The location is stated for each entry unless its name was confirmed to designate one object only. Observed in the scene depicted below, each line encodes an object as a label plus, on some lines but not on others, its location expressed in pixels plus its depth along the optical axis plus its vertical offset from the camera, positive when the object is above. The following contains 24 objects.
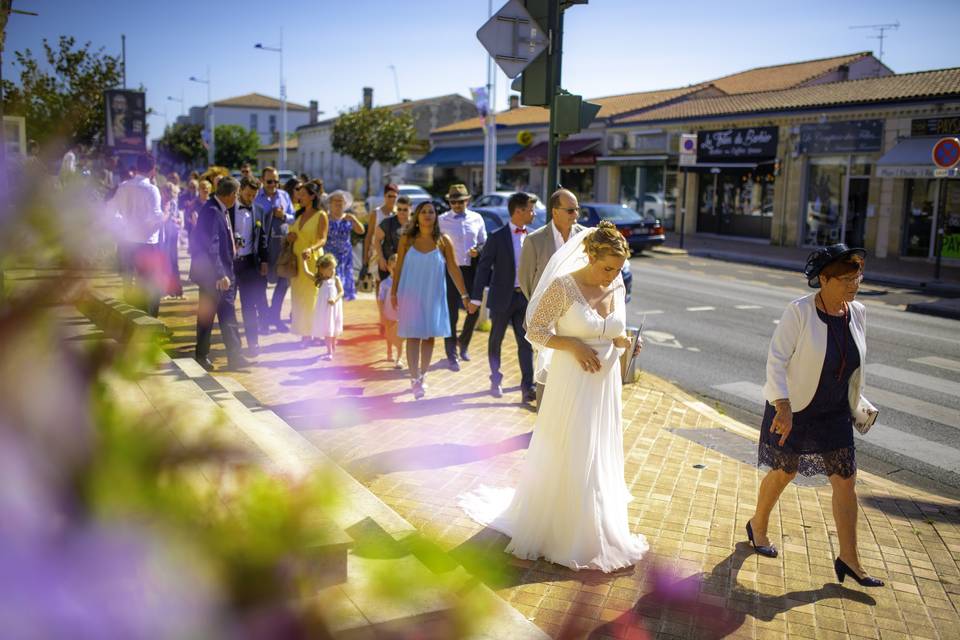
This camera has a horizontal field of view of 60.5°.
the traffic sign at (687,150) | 25.70 +2.08
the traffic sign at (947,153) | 16.91 +1.44
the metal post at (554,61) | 7.19 +1.34
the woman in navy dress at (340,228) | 10.48 -0.26
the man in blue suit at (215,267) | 7.97 -0.60
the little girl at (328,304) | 8.97 -1.04
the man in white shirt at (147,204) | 8.65 -0.01
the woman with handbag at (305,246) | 9.18 -0.44
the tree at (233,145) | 71.50 +5.26
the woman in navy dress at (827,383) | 4.32 -0.86
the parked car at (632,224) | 23.69 -0.25
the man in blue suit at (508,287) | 7.50 -0.68
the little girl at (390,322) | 8.77 -1.21
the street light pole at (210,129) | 49.23 +5.23
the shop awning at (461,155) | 43.19 +3.17
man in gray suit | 6.74 -0.25
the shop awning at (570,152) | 37.47 +2.86
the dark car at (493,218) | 16.55 -0.12
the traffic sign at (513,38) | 7.09 +1.51
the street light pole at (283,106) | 50.34 +6.12
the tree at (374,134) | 51.72 +4.69
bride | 4.34 -1.17
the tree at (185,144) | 69.31 +5.13
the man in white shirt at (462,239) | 9.11 -0.32
